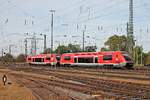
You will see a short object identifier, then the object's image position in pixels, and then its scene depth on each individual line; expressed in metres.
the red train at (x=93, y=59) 58.50
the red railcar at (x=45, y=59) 82.81
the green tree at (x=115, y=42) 146.10
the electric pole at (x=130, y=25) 68.96
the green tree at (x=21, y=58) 169.62
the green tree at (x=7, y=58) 162.94
